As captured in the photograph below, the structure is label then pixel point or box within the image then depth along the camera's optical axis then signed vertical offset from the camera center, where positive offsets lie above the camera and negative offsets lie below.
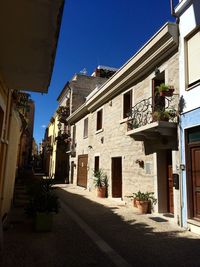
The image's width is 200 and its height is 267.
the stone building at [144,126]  6.61 +1.62
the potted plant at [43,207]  4.92 -1.09
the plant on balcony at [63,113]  20.15 +4.89
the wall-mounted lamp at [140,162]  7.87 +0.11
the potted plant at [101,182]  10.82 -0.95
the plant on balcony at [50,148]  24.86 +1.86
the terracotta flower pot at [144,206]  7.20 -1.43
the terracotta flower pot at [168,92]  6.33 +2.25
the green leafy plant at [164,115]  6.37 +1.57
